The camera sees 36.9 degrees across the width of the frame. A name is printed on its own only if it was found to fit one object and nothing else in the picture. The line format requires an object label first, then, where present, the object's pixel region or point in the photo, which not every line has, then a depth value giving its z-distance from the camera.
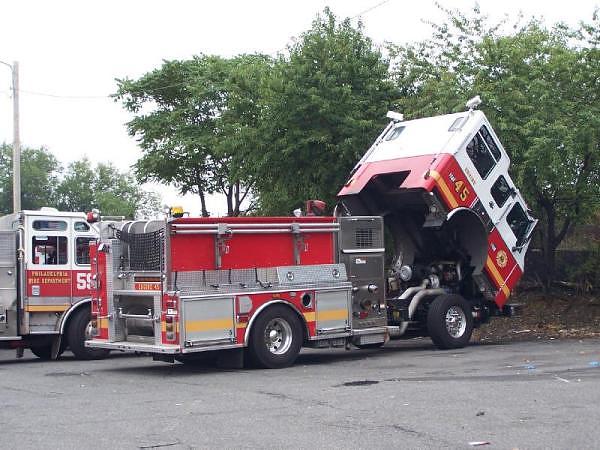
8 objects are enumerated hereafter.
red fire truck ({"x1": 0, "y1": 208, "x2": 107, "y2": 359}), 16.09
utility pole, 28.62
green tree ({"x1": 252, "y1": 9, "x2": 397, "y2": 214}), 20.77
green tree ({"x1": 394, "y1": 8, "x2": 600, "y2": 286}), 17.97
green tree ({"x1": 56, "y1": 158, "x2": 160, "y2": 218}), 74.62
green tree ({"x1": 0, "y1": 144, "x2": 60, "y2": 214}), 73.50
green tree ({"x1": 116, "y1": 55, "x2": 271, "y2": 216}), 34.38
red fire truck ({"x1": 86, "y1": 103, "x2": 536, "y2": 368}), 13.15
